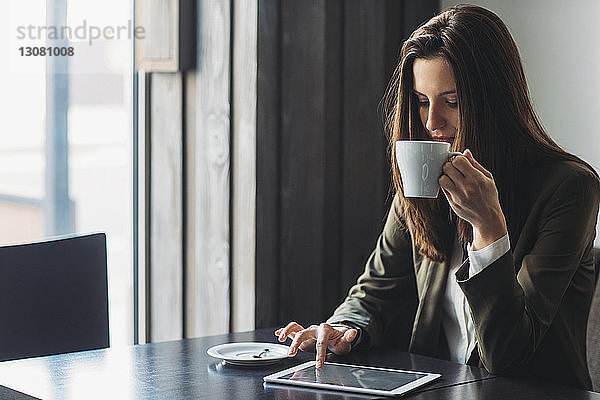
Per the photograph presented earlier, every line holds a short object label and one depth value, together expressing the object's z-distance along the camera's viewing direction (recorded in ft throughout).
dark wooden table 9.51
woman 10.09
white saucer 10.12
